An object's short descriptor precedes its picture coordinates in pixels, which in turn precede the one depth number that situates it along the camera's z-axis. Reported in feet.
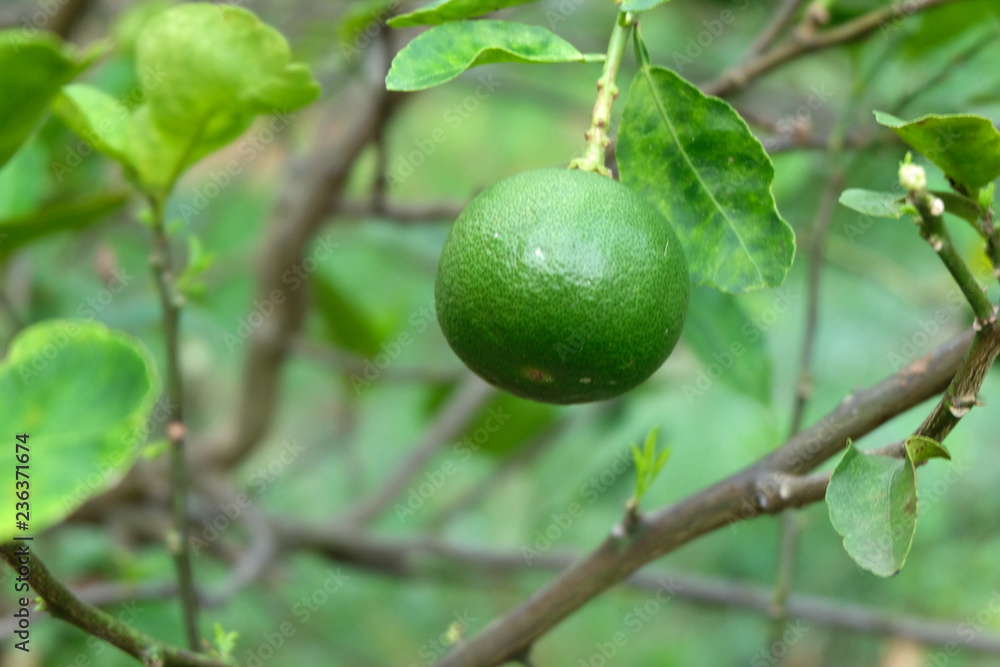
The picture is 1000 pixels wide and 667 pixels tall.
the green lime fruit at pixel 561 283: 1.84
